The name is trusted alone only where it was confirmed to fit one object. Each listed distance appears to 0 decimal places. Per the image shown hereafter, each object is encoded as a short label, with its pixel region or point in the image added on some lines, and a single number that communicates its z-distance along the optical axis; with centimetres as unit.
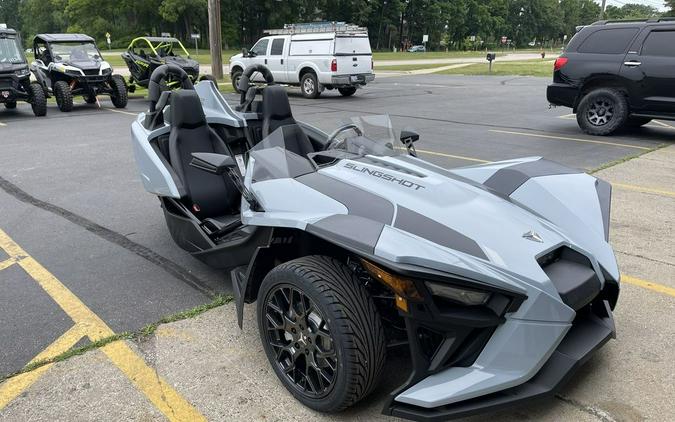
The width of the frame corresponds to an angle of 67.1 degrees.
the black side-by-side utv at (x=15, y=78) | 1237
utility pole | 1984
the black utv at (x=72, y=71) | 1370
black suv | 891
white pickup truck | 1620
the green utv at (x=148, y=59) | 1595
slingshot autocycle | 203
